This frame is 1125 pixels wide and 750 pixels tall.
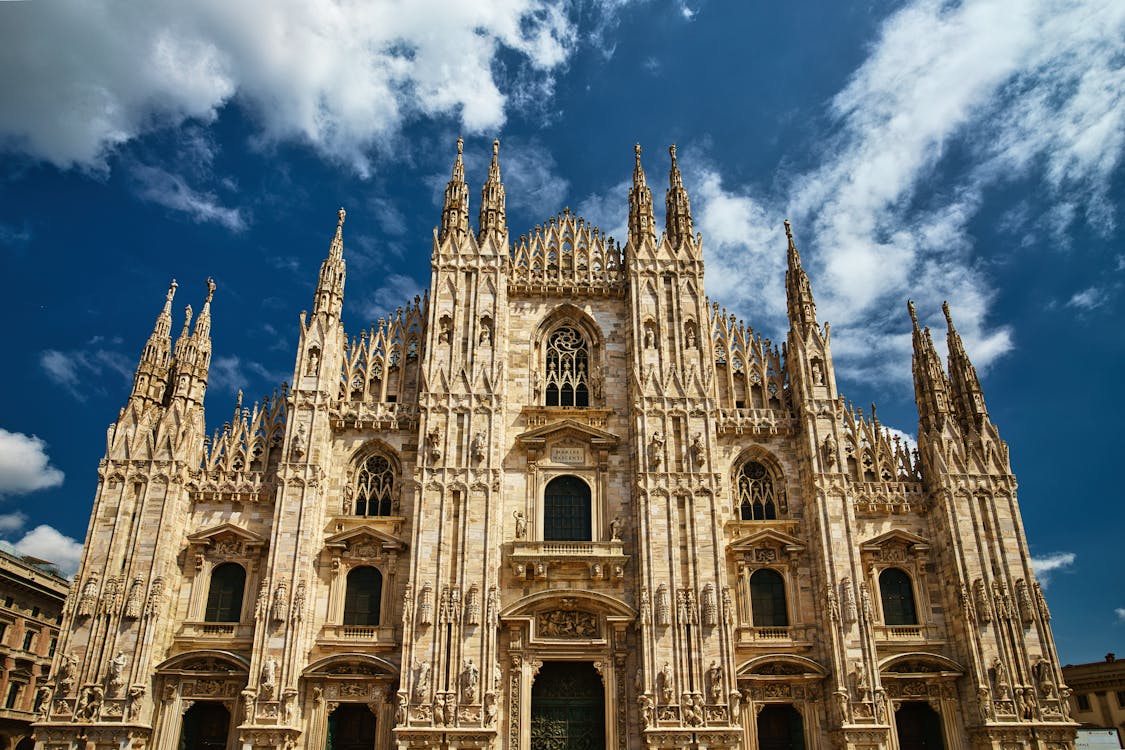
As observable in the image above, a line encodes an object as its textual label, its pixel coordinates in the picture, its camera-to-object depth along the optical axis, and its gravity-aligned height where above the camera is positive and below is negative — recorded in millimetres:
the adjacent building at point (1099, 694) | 48500 +4285
